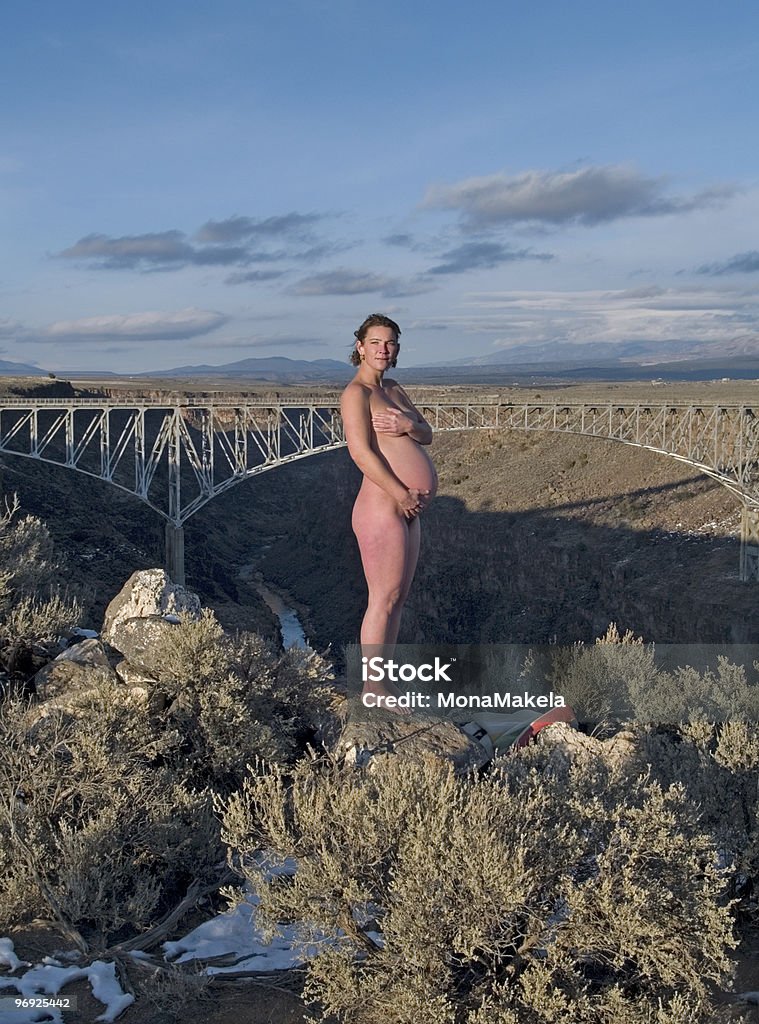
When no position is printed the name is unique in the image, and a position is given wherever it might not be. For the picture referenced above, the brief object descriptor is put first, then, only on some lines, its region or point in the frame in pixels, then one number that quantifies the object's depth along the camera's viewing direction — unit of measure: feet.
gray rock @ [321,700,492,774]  24.75
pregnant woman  25.70
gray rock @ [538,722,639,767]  24.82
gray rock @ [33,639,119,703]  26.86
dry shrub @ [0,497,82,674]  30.30
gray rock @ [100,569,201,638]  30.30
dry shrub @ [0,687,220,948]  19.65
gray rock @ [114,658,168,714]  26.02
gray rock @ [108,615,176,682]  27.53
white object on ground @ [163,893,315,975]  19.35
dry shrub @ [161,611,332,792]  25.23
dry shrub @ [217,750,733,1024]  15.99
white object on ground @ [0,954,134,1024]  17.24
